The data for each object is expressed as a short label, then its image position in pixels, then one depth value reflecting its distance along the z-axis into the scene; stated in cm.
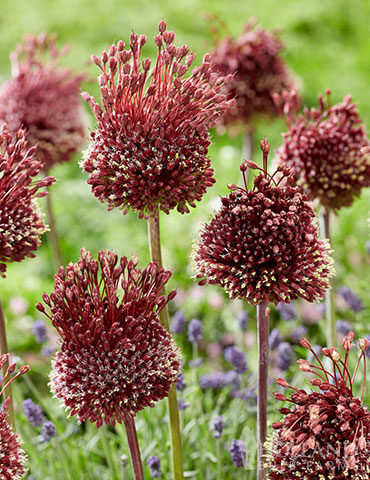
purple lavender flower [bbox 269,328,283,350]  221
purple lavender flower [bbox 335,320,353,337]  227
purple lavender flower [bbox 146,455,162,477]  173
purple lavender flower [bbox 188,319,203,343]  217
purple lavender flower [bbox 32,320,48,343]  219
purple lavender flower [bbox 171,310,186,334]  238
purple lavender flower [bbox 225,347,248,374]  209
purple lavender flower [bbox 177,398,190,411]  199
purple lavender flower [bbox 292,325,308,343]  224
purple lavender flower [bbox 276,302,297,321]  235
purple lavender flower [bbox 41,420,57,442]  179
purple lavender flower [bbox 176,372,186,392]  187
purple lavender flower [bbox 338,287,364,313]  238
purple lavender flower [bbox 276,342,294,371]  217
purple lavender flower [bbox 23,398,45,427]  185
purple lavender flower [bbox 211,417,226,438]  184
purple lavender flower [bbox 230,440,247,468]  171
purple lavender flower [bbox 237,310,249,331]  238
